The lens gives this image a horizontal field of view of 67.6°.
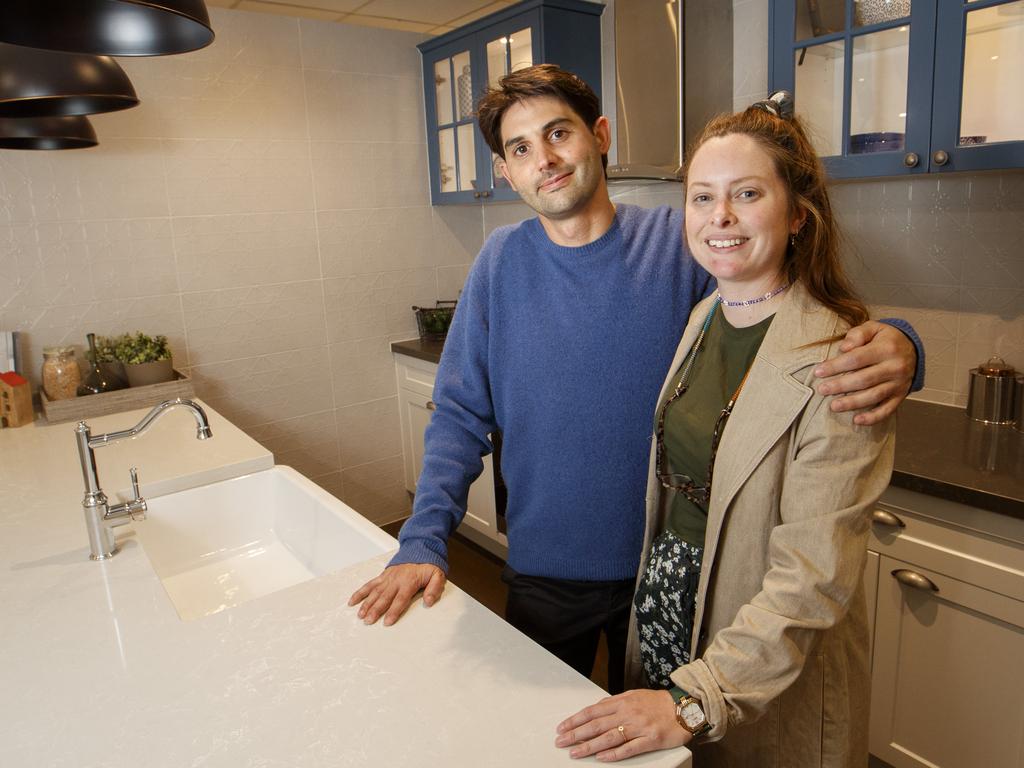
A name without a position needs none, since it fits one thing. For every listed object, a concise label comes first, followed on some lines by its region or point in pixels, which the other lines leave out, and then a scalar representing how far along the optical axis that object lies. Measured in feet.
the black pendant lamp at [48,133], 5.91
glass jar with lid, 8.58
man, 4.43
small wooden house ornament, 8.13
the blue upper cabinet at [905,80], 5.47
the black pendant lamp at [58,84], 4.17
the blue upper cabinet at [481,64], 9.09
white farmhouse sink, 5.45
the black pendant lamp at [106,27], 2.78
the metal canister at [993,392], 6.44
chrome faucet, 4.80
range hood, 7.82
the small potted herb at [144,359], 8.96
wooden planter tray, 8.35
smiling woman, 2.98
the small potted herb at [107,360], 8.96
